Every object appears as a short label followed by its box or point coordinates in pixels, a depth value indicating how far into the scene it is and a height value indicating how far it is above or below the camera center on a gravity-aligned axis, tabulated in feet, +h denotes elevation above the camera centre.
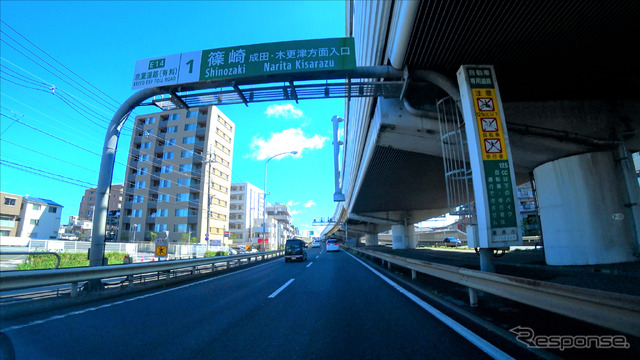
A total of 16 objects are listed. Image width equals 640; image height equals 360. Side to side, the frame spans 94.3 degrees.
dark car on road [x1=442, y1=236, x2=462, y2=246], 187.42 -3.68
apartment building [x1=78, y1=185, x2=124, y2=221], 317.01 +33.97
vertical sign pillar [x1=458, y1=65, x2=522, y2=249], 23.59 +5.87
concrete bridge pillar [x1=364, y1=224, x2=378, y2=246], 212.27 +1.83
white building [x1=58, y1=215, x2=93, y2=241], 179.11 +8.26
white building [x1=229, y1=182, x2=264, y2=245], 244.42 +21.85
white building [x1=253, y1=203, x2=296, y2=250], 249.02 +11.34
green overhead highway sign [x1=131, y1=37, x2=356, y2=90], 31.24 +18.88
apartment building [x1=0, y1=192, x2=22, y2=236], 130.31 +10.59
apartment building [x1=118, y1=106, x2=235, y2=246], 160.76 +32.70
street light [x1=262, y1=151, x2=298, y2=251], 104.42 +21.24
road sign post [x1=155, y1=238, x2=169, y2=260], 44.87 -1.81
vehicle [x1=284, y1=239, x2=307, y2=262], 72.64 -3.46
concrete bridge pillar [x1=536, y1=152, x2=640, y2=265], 31.50 +2.65
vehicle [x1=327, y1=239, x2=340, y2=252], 137.18 -3.88
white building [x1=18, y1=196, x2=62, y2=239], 138.51 +9.17
